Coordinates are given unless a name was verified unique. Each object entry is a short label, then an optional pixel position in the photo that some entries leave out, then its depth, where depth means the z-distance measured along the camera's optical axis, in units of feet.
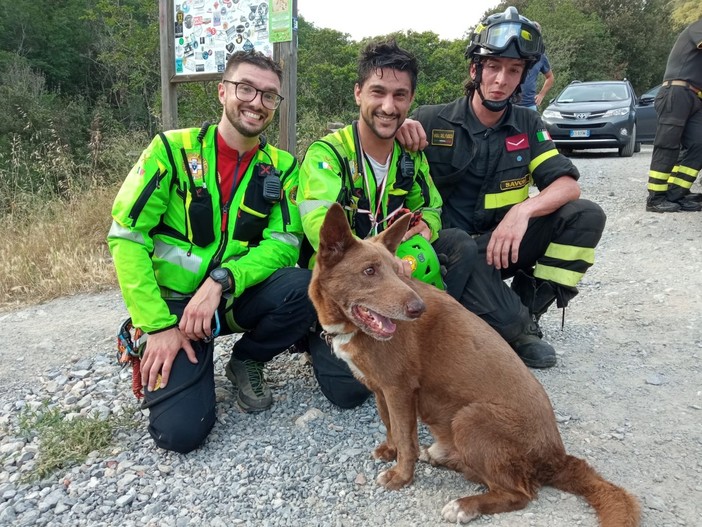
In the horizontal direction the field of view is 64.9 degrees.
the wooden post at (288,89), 16.26
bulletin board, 16.37
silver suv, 41.22
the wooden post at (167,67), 18.81
